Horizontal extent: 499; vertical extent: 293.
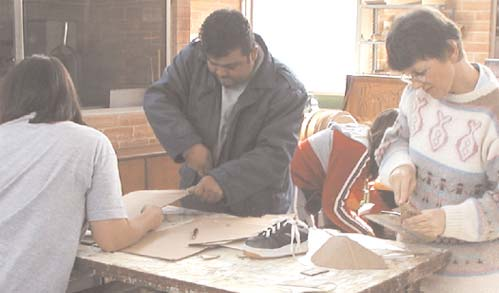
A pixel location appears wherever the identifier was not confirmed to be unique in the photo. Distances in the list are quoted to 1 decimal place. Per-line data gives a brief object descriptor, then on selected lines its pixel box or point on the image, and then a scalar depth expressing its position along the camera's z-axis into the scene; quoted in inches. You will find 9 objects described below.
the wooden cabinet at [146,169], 204.8
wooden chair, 215.0
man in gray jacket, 102.0
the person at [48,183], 80.7
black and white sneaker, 83.4
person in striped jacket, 124.6
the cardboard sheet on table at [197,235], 85.3
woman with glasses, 75.8
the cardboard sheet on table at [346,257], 78.4
